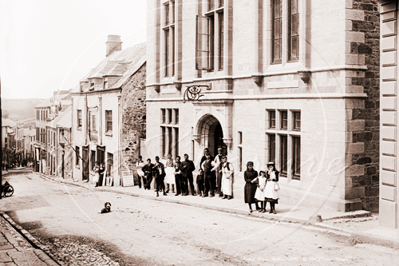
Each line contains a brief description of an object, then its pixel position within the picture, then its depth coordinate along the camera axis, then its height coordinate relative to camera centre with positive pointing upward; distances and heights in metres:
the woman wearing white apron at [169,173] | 20.36 -2.38
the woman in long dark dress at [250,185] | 14.62 -2.15
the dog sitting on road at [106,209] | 15.38 -3.09
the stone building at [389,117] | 11.34 +0.15
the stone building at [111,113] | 18.75 +0.58
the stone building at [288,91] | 13.77 +1.23
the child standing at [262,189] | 14.32 -2.23
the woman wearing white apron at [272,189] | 13.98 -2.18
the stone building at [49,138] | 33.06 -1.16
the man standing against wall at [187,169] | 19.31 -2.12
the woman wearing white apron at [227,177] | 17.70 -2.25
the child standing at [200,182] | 19.09 -2.67
